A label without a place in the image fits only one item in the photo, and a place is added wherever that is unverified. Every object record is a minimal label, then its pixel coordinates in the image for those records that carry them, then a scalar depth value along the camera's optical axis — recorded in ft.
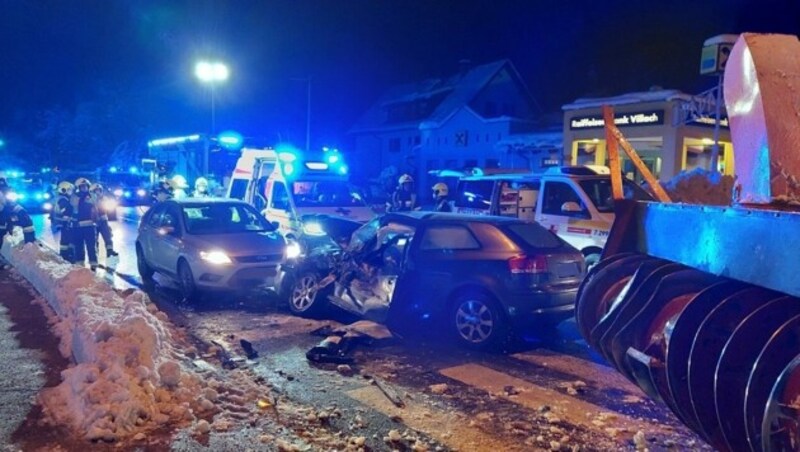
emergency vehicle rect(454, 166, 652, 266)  33.01
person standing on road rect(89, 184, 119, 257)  42.34
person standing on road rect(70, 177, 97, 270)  40.42
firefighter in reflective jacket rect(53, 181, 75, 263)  40.27
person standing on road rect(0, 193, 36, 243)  37.83
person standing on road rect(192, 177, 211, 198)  57.98
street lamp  70.44
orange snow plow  9.81
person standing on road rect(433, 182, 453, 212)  43.59
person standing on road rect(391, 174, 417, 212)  49.44
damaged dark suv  22.44
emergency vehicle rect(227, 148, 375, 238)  40.19
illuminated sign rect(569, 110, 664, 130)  67.97
